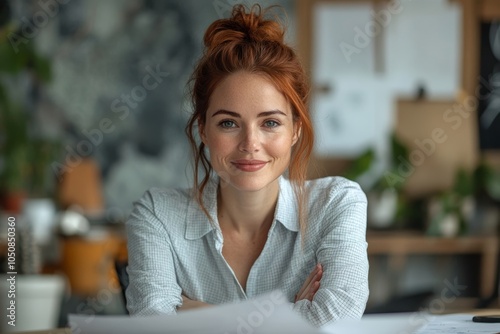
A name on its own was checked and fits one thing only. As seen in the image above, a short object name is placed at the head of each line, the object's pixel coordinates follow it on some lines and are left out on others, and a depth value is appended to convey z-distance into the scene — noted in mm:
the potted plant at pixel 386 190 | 5820
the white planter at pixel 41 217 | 5867
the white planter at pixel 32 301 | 3696
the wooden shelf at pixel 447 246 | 5605
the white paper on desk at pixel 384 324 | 1449
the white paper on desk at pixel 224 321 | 1399
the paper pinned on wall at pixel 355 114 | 6004
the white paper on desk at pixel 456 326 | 1654
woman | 1849
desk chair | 1967
